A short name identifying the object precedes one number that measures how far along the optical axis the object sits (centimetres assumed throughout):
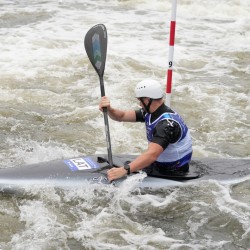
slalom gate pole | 1134
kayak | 900
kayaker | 856
